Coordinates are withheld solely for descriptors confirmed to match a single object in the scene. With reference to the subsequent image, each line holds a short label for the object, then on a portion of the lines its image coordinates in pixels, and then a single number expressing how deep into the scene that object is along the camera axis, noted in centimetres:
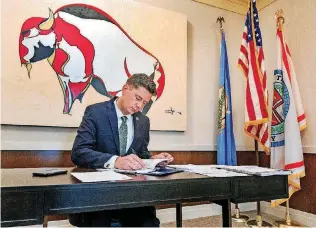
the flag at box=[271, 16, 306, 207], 269
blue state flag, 303
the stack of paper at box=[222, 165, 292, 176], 128
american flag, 282
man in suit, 136
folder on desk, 122
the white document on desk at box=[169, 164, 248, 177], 126
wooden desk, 86
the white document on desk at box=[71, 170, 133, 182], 102
